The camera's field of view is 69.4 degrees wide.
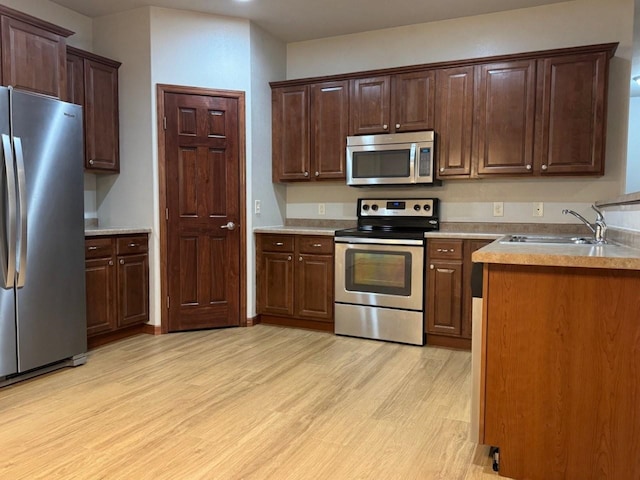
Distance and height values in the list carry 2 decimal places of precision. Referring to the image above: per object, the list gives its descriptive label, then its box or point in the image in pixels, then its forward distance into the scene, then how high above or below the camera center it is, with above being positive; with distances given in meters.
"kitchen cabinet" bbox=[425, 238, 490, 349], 3.51 -0.60
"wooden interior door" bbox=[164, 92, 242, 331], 3.92 +0.00
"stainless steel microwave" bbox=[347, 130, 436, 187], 3.80 +0.45
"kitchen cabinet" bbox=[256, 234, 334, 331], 4.04 -0.62
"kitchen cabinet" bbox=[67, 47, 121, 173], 3.58 +0.87
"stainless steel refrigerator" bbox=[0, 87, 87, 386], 2.66 -0.16
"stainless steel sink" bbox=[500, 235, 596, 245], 2.75 -0.16
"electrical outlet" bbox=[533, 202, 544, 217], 3.74 +0.03
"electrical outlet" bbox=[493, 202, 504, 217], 3.88 +0.03
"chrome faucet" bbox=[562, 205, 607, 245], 2.52 -0.09
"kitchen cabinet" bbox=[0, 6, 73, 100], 2.84 +1.00
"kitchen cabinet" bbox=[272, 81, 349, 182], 4.17 +0.75
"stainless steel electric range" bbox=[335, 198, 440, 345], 3.65 -0.52
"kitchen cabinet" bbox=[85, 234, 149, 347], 3.46 -0.61
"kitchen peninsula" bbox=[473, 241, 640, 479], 1.68 -0.57
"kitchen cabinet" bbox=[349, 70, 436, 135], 3.83 +0.93
